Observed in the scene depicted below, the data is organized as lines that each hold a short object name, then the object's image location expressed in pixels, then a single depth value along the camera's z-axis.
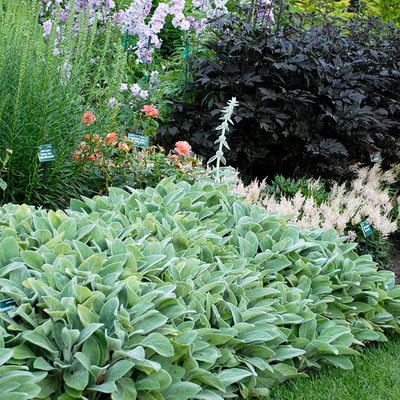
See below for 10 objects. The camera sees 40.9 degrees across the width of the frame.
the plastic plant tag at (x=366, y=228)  4.13
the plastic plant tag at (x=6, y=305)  2.13
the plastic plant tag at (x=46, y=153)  3.20
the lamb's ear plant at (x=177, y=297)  2.03
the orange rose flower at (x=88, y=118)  3.73
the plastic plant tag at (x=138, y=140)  4.07
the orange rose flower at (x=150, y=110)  4.26
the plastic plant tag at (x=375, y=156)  5.68
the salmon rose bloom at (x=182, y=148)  4.10
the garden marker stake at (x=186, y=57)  5.37
